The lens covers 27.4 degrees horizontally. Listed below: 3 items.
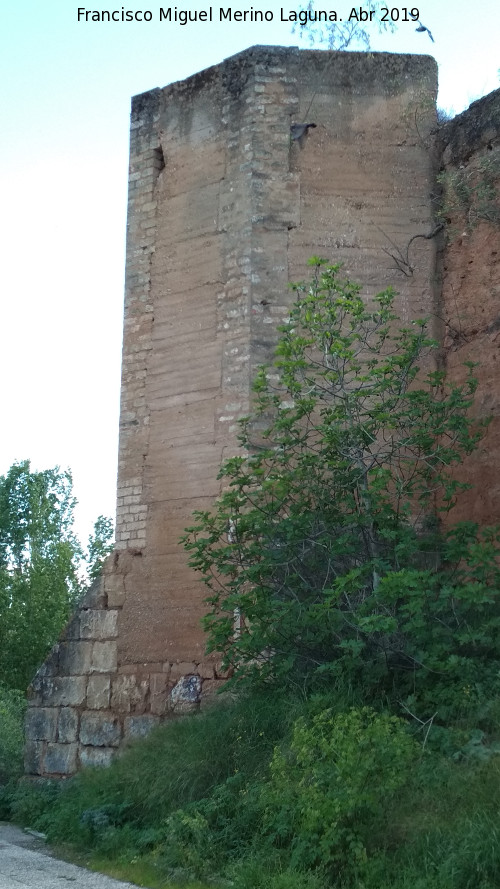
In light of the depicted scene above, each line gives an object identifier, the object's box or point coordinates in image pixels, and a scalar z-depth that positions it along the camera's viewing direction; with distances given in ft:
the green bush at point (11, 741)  30.96
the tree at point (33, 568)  72.43
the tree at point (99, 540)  79.25
